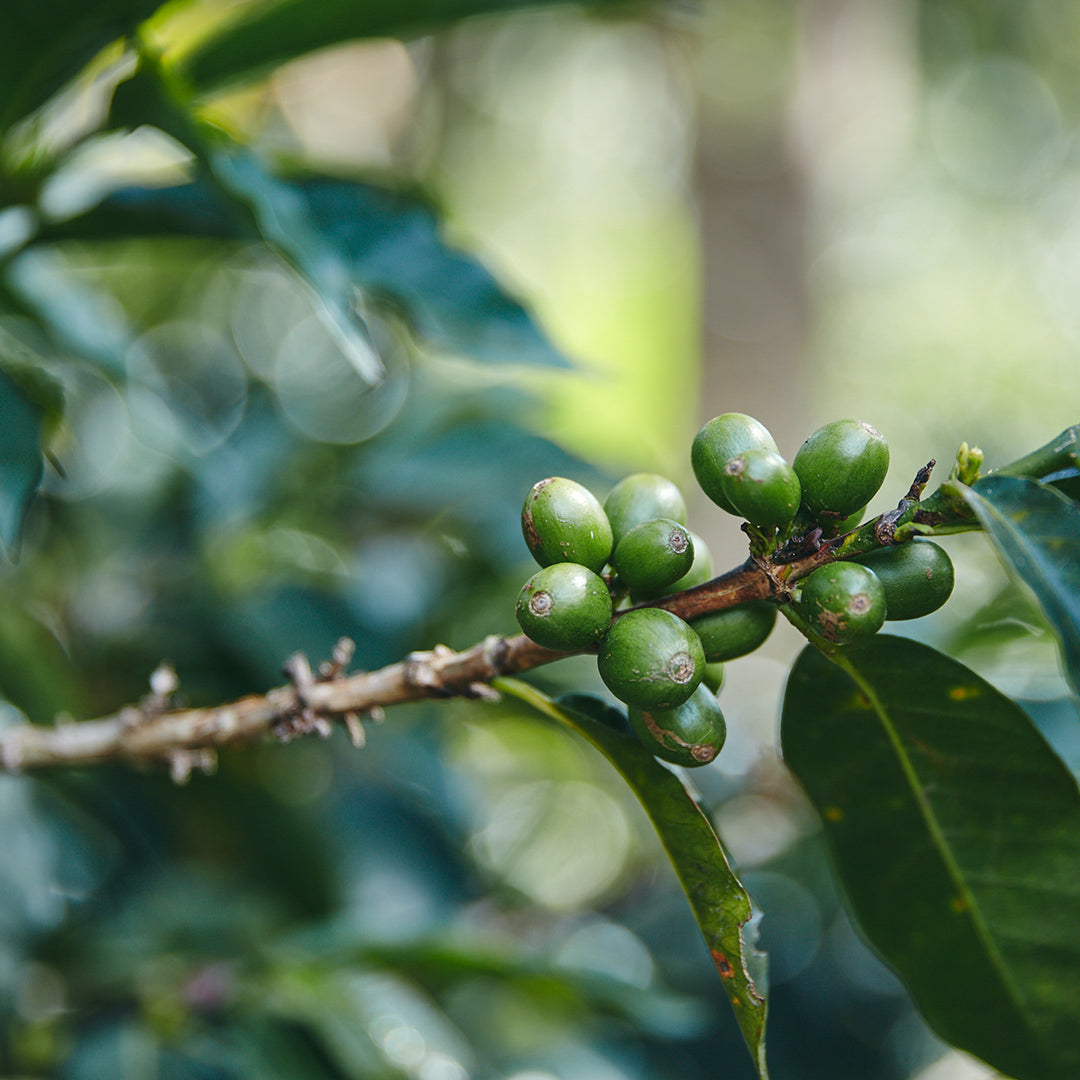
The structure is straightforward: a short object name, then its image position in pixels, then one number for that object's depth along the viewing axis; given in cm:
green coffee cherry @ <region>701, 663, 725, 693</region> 37
